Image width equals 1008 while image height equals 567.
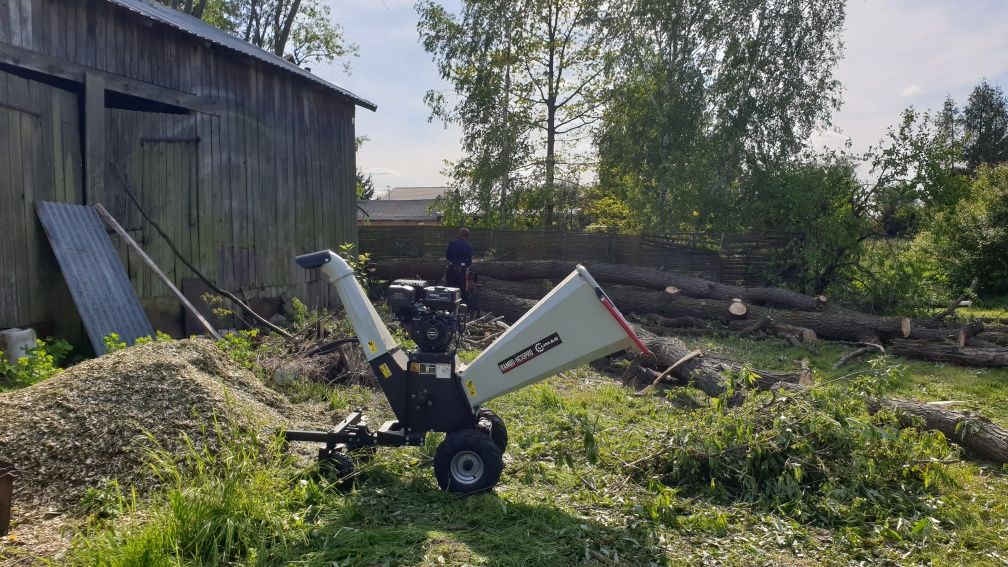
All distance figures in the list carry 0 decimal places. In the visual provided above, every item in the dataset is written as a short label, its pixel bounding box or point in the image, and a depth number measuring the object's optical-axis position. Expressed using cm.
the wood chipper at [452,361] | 448
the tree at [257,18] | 2762
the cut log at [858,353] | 1056
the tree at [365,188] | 4991
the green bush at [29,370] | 613
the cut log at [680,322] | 1365
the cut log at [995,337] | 1188
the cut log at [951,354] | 1038
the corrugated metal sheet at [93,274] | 741
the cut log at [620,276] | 1425
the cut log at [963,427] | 578
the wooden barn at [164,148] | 757
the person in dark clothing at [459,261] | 1277
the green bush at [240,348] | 708
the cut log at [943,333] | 1155
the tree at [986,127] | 3962
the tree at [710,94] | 2197
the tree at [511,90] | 2195
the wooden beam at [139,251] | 810
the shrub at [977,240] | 1875
